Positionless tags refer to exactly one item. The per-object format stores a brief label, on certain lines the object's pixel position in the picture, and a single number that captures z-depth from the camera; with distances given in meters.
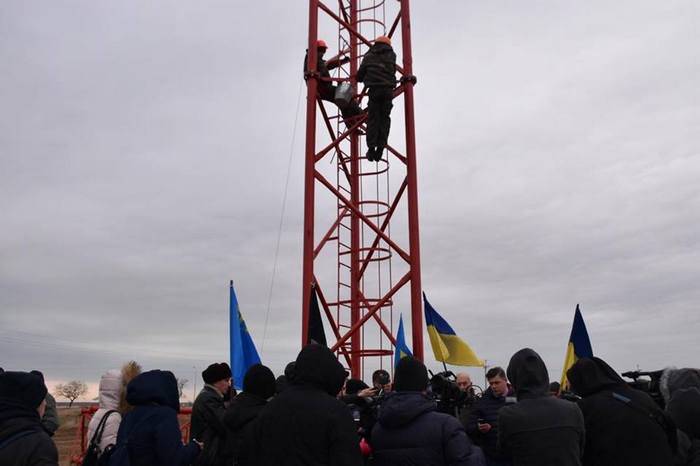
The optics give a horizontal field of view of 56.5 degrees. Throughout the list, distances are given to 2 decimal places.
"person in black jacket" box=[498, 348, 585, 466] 4.30
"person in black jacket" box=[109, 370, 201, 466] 4.50
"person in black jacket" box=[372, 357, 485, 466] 4.22
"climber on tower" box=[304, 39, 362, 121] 10.54
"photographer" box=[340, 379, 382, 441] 5.04
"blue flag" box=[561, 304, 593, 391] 10.33
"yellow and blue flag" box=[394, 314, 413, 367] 9.22
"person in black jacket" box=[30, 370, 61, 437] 6.76
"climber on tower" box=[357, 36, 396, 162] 9.62
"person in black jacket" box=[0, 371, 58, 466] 3.72
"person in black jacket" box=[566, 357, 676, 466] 4.43
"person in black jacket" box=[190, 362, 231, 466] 5.48
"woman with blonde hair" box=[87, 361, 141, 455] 5.07
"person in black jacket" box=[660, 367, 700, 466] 4.38
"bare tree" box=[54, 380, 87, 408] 97.19
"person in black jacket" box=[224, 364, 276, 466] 5.21
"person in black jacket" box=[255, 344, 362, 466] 3.88
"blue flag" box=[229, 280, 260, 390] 8.65
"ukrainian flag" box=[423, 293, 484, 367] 9.30
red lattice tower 9.58
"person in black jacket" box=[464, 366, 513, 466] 6.09
